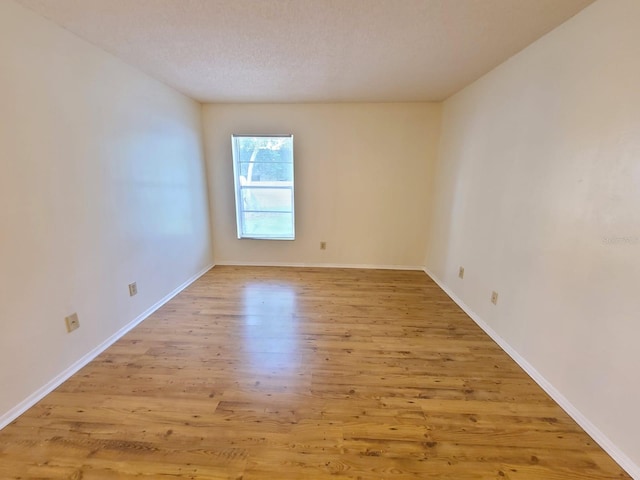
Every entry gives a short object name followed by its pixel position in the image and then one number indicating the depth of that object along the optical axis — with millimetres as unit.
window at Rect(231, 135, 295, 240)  3910
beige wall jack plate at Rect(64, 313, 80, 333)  1899
